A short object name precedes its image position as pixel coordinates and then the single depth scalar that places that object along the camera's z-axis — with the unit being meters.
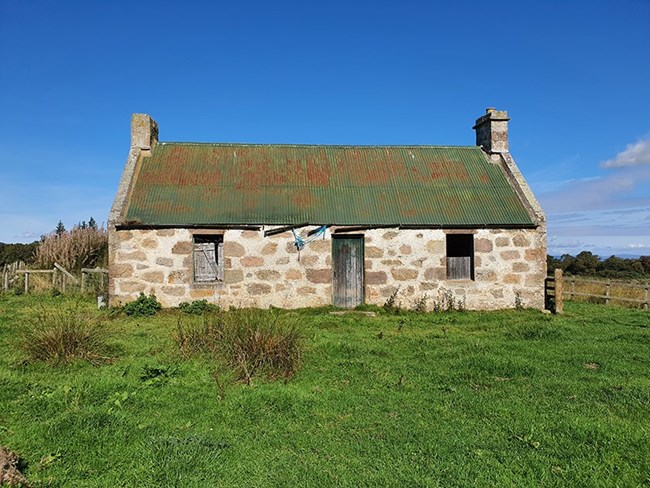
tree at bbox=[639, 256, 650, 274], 31.40
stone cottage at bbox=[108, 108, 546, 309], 13.73
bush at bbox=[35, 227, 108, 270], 19.84
